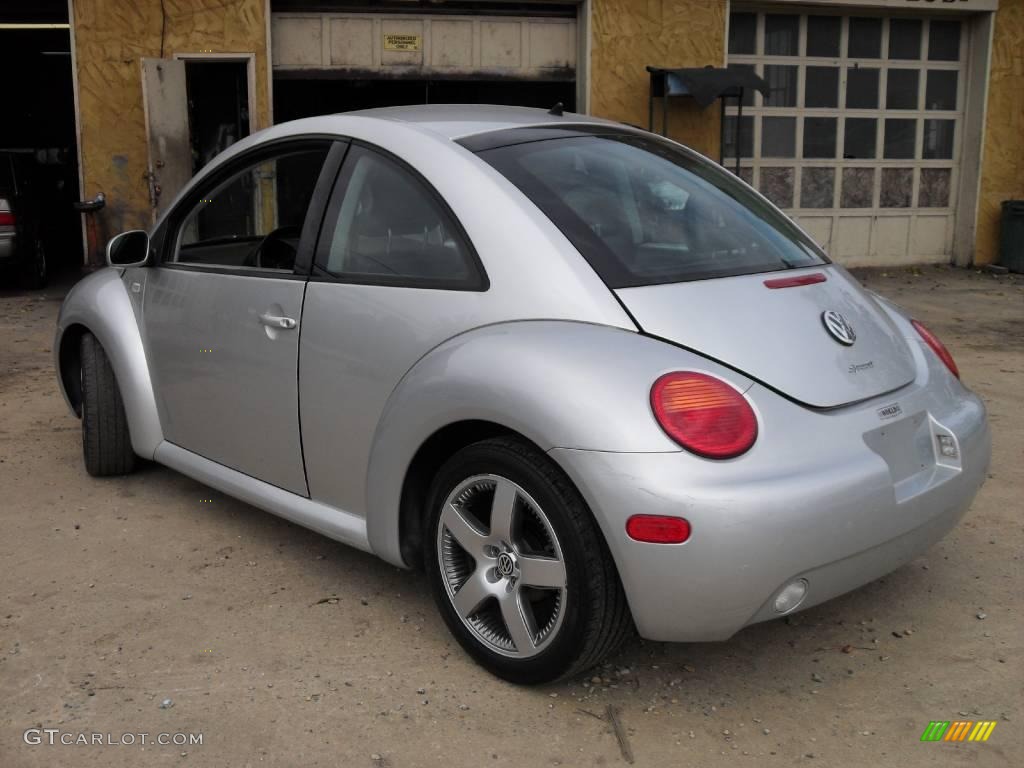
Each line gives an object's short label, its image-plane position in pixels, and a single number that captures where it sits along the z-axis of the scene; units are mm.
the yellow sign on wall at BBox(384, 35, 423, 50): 11156
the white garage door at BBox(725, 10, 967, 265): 12500
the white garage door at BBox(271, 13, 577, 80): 11055
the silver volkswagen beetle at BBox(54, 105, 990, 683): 2674
